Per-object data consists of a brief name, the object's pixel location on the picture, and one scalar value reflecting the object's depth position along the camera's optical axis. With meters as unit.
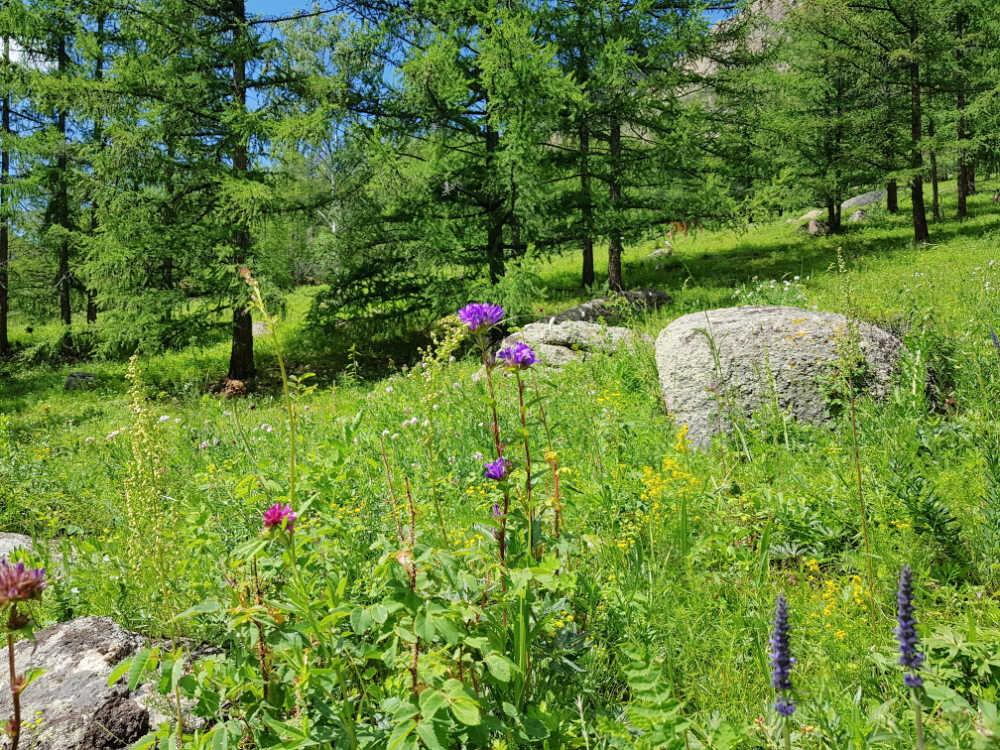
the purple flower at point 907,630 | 1.02
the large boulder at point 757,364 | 4.50
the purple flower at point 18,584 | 1.10
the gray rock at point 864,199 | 30.73
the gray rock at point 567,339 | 7.06
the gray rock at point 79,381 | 13.39
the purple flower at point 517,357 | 1.85
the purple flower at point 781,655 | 1.10
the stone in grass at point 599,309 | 11.17
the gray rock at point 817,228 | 22.97
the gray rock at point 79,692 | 1.93
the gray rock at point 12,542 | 3.81
